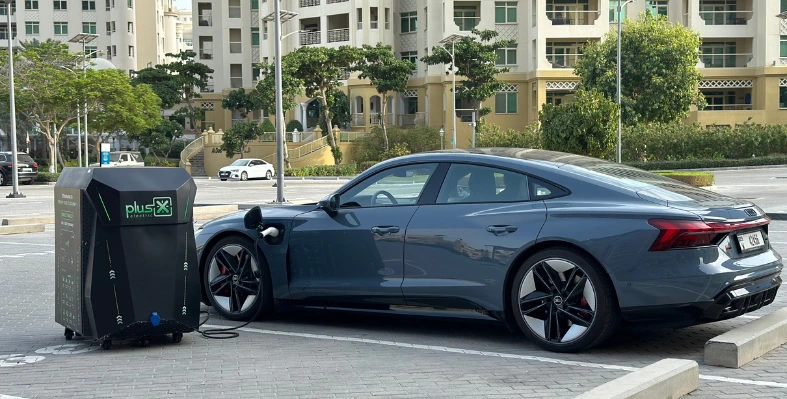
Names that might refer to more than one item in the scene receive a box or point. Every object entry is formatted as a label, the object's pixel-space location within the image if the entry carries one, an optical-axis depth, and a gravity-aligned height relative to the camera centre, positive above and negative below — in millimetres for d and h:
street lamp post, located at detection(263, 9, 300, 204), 27725 +268
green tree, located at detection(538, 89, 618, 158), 31422 -50
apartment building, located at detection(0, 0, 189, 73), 104125 +11657
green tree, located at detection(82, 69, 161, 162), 59594 +1951
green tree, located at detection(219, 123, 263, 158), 67062 -308
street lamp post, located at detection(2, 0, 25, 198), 33375 +250
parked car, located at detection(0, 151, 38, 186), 49469 -1571
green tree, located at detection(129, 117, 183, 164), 75688 -227
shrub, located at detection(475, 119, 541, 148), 54656 -569
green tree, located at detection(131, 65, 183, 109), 78125 +3990
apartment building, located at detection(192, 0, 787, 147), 64375 +5560
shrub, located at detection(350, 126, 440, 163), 64000 -708
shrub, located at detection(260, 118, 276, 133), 70812 +352
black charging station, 7086 -846
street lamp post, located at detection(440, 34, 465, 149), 58469 +5317
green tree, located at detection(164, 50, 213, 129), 79750 +4451
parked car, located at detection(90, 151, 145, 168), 61288 -1494
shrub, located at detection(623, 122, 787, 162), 54719 -1014
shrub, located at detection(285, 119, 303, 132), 73188 +462
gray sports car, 6609 -872
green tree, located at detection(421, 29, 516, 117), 60938 +4047
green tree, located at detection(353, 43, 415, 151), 63000 +3835
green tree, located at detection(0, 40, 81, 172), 56438 +2523
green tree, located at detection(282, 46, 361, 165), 60250 +3913
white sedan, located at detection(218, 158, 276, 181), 56938 -2155
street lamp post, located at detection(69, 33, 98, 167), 66200 +6488
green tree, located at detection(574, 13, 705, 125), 55969 +3069
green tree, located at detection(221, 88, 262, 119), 77625 +2447
